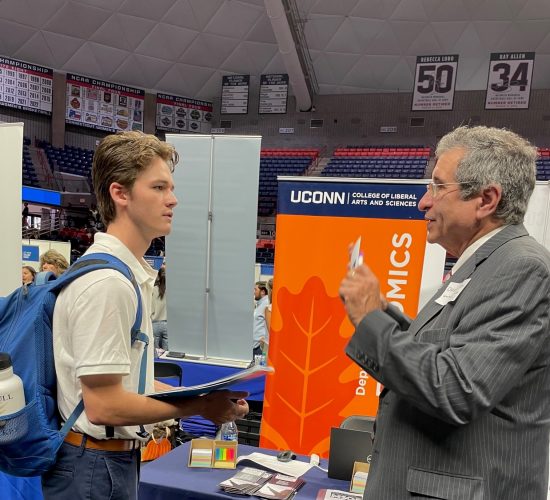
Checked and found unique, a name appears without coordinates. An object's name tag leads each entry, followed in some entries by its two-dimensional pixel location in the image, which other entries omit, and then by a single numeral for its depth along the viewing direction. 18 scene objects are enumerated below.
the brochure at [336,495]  2.05
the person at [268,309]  5.22
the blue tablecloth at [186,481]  2.08
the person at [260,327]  5.80
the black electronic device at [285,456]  2.43
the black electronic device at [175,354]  4.64
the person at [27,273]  5.60
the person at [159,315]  5.98
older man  1.05
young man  1.26
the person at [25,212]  13.27
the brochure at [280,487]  2.03
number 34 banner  13.42
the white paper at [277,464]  2.31
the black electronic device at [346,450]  2.21
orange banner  3.05
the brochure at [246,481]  2.06
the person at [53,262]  5.20
